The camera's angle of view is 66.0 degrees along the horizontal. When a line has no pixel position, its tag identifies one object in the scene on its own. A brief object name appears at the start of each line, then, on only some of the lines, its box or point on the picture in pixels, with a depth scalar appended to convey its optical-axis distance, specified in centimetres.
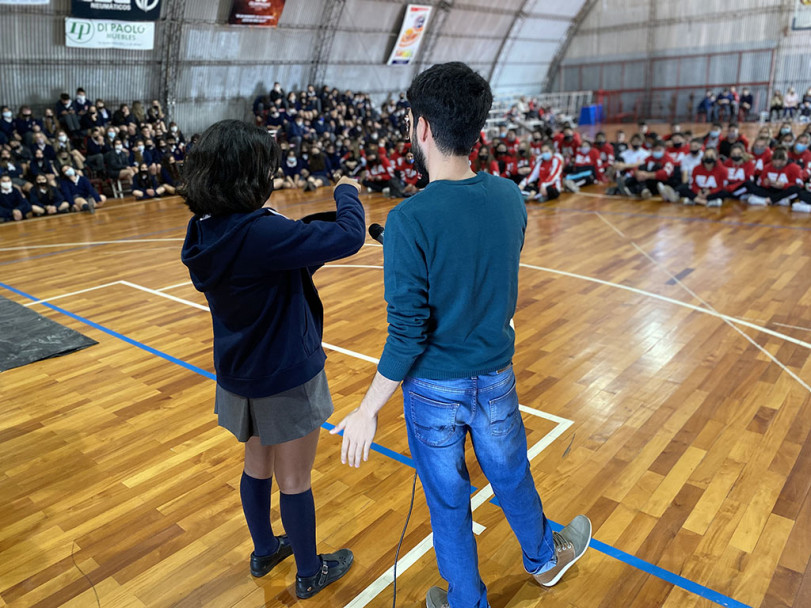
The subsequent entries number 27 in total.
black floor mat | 521
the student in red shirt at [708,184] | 1027
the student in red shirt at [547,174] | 1169
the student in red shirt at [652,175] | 1114
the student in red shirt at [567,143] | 1355
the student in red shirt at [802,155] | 1002
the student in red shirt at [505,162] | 1260
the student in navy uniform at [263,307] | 192
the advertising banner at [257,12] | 1695
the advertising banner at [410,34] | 2156
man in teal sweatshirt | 168
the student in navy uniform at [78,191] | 1251
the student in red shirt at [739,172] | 1031
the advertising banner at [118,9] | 1434
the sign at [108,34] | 1462
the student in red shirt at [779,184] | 980
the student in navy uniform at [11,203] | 1162
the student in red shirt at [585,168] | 1299
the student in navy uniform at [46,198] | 1222
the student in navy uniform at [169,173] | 1428
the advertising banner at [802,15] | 2336
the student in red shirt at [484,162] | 1227
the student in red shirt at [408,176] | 1274
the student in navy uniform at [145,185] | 1404
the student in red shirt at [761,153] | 1044
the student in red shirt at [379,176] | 1280
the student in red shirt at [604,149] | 1333
